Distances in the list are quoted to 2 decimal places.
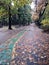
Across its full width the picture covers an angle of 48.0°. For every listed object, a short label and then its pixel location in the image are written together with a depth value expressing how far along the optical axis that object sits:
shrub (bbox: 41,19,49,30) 7.70
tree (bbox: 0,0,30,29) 10.69
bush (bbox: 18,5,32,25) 16.58
